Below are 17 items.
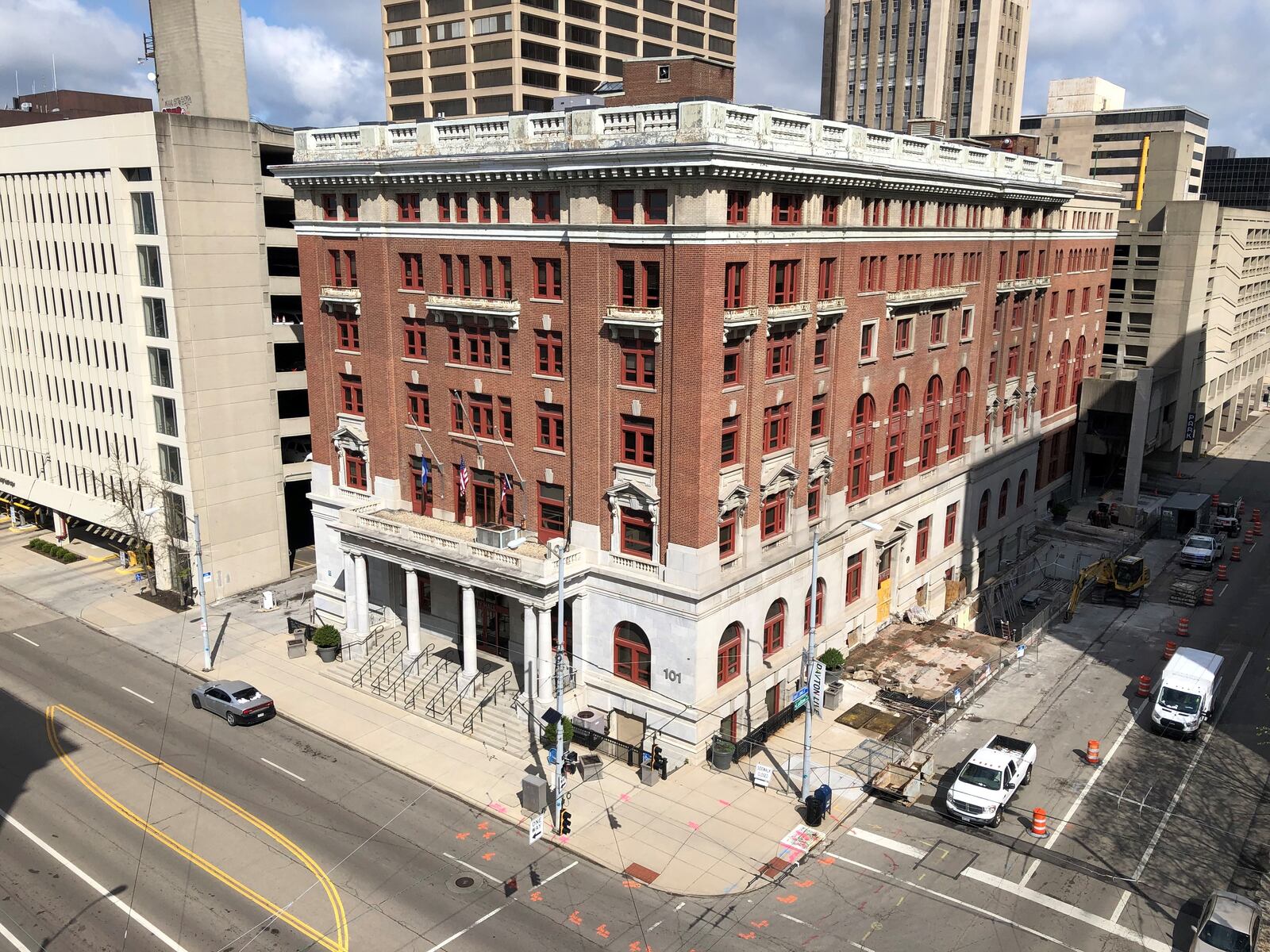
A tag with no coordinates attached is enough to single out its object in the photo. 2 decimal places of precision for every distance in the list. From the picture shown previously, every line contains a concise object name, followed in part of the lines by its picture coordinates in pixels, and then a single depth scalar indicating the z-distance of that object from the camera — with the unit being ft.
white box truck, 140.87
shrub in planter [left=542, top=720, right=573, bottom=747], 133.69
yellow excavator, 197.26
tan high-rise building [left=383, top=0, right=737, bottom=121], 305.73
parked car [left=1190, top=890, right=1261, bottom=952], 93.20
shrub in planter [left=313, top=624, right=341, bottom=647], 166.20
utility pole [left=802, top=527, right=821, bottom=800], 120.98
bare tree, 201.26
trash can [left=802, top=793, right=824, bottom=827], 119.96
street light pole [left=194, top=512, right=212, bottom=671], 166.50
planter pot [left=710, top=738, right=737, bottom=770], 133.28
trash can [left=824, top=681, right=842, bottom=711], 152.25
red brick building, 130.93
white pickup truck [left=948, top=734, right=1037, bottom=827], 119.85
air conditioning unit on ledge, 146.72
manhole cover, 109.19
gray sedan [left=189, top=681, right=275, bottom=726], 146.75
